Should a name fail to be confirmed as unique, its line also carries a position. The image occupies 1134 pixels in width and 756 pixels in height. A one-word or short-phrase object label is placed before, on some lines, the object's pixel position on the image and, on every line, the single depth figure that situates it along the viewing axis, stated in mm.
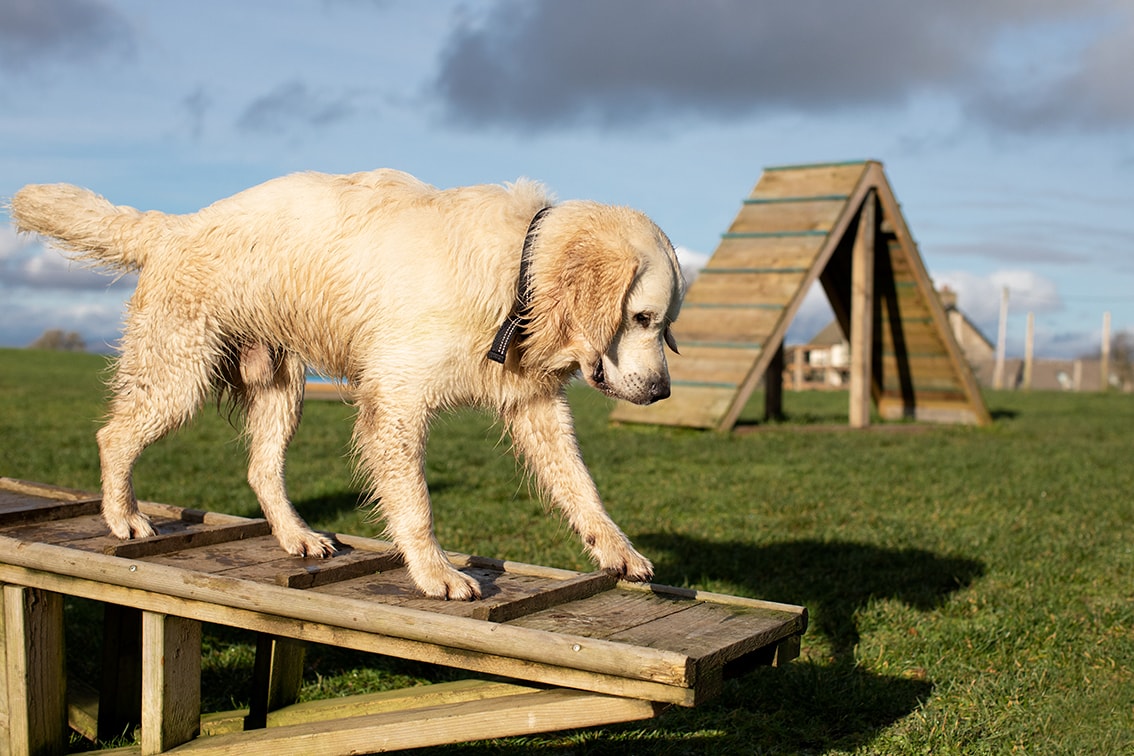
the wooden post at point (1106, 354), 39906
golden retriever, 3572
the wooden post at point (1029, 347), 40509
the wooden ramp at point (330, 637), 3105
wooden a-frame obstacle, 13117
